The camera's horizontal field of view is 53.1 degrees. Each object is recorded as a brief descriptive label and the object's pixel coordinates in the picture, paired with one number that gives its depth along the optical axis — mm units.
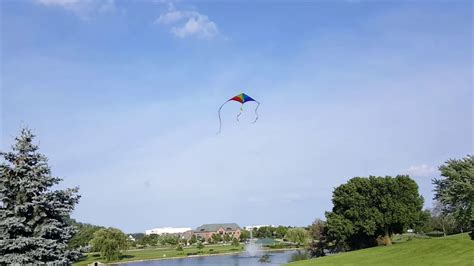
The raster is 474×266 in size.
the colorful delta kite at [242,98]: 19091
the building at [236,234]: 188125
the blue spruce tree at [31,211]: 14703
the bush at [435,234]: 78638
